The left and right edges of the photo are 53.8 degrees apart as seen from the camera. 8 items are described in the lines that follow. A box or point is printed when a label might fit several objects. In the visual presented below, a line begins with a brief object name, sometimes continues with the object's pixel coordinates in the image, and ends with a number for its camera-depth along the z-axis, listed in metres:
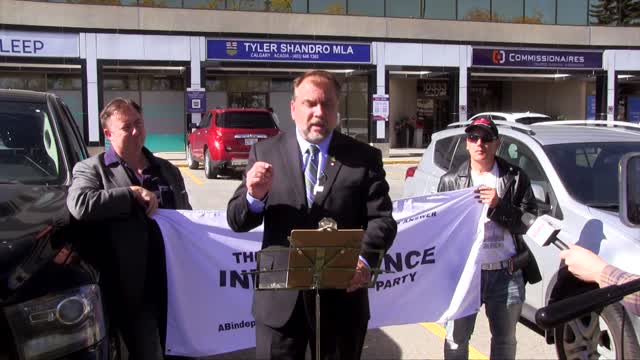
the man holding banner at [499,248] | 3.73
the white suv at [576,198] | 3.94
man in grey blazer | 3.11
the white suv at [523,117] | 19.34
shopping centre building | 22.30
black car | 2.55
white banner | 4.01
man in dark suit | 2.78
